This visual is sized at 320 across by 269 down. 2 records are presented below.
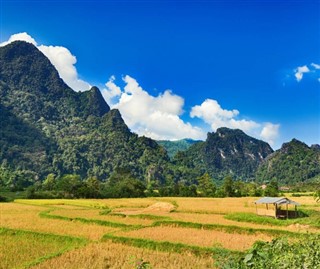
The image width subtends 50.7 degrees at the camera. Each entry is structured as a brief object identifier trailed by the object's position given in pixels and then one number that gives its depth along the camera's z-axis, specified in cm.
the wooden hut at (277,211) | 3066
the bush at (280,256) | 616
